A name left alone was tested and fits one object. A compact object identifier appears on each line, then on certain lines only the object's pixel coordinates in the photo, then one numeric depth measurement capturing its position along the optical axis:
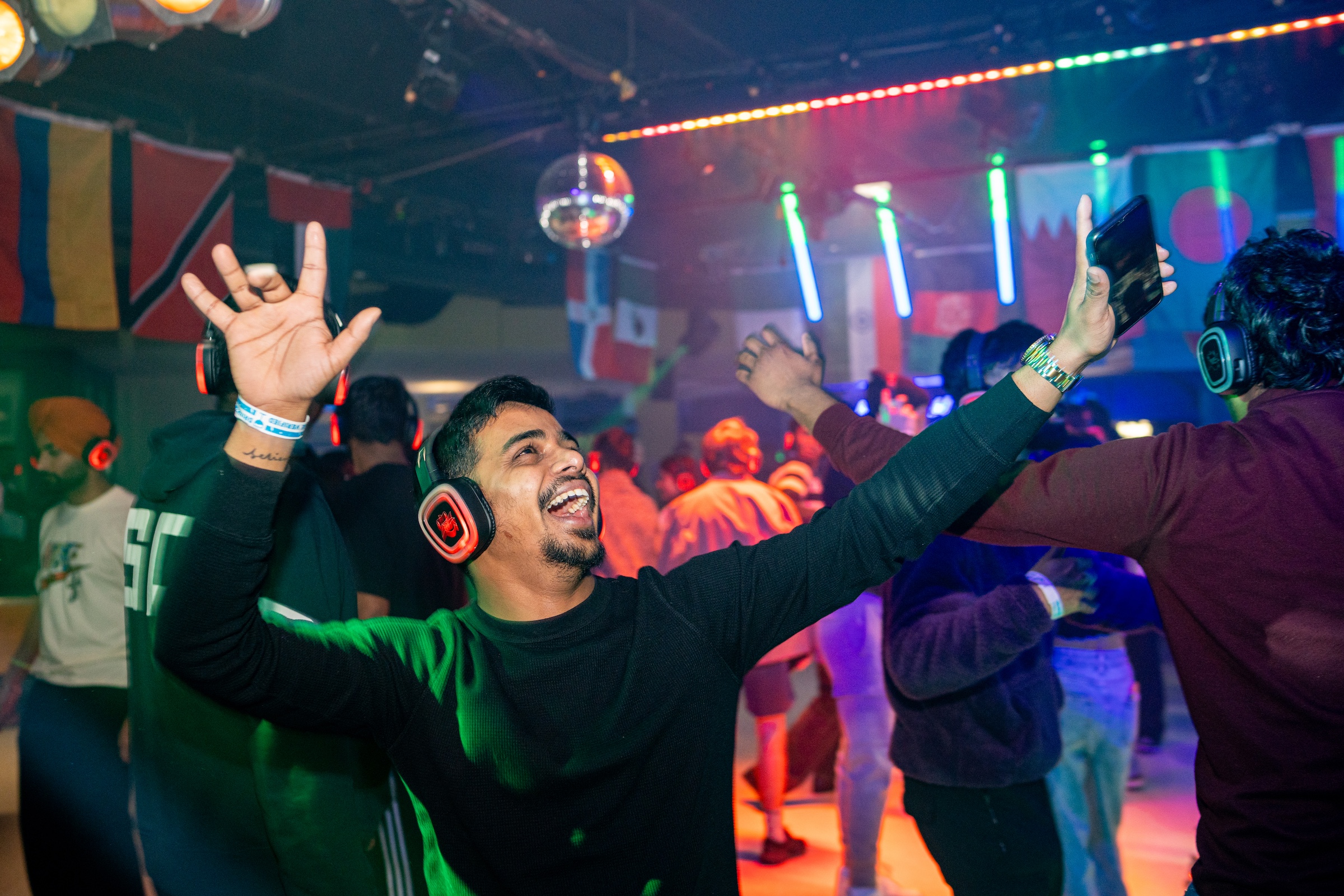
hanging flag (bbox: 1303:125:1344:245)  5.91
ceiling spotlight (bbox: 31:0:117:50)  3.28
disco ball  4.79
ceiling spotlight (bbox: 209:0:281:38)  3.37
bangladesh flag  6.18
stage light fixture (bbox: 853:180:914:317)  7.16
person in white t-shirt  3.08
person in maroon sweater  1.28
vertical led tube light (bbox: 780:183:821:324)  6.96
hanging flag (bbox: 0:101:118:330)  4.76
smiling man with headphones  1.21
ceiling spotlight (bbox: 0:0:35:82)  3.31
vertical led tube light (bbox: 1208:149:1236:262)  6.22
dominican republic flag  8.45
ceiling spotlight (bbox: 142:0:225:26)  3.18
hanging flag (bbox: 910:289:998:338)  8.16
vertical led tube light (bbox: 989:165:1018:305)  6.30
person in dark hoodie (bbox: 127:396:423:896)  1.92
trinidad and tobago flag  5.46
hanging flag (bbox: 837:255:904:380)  9.73
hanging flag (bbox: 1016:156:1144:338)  6.43
